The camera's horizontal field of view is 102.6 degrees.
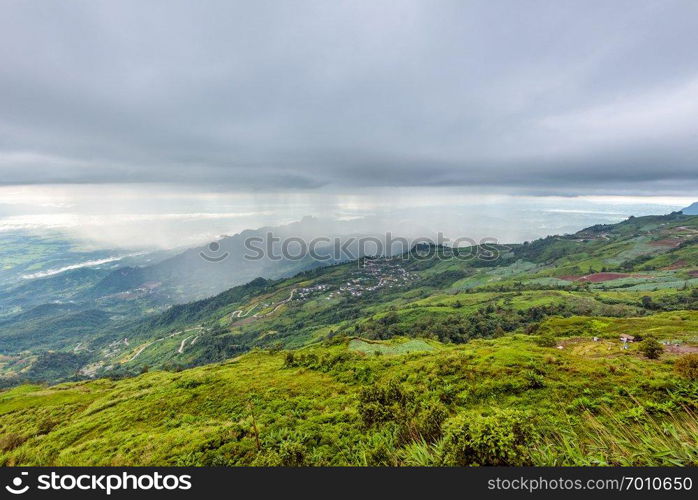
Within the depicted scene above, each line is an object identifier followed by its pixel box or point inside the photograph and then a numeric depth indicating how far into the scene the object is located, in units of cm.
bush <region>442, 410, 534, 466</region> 766
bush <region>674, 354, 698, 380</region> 1919
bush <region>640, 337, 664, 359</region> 2881
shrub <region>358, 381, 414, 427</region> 1652
